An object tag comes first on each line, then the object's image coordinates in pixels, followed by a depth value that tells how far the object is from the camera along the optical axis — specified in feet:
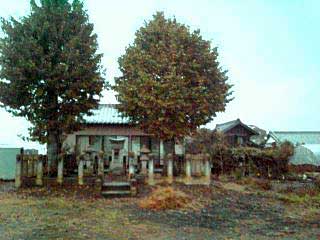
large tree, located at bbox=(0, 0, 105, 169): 54.70
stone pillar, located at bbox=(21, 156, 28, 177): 55.10
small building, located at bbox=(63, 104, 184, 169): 78.74
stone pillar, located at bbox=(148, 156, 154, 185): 55.16
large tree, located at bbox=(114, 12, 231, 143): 62.69
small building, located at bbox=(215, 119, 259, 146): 112.57
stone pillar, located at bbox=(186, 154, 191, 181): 57.41
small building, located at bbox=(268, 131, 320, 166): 94.17
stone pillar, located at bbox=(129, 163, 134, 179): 52.43
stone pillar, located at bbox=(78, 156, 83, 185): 54.65
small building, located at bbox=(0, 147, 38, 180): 63.72
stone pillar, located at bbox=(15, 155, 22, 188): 53.78
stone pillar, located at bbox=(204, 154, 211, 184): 57.67
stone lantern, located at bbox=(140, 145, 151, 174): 58.95
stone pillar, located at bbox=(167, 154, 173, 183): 56.80
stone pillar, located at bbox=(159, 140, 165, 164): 78.43
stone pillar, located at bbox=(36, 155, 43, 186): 54.19
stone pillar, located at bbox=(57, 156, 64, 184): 54.73
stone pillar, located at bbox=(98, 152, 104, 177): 56.36
